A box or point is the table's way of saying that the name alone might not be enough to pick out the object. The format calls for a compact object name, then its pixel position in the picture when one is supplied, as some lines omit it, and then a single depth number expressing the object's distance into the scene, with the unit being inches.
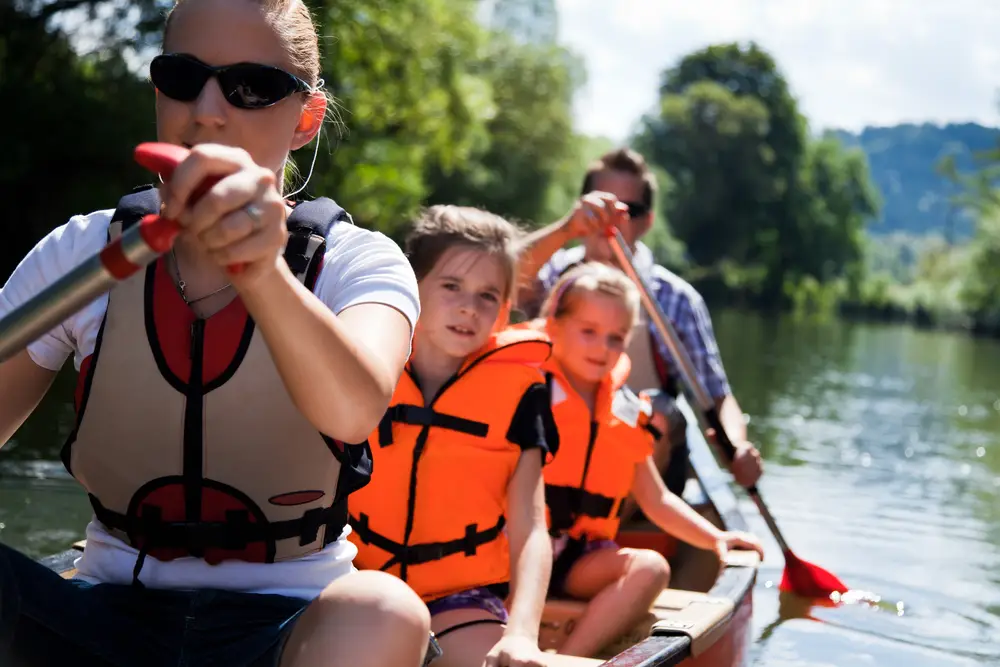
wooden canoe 103.0
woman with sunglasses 55.3
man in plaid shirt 156.5
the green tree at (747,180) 1683.1
